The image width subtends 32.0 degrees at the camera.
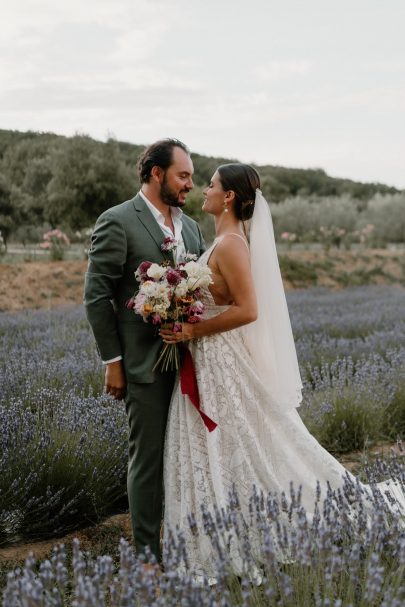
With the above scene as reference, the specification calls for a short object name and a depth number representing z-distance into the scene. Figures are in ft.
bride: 10.41
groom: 10.41
